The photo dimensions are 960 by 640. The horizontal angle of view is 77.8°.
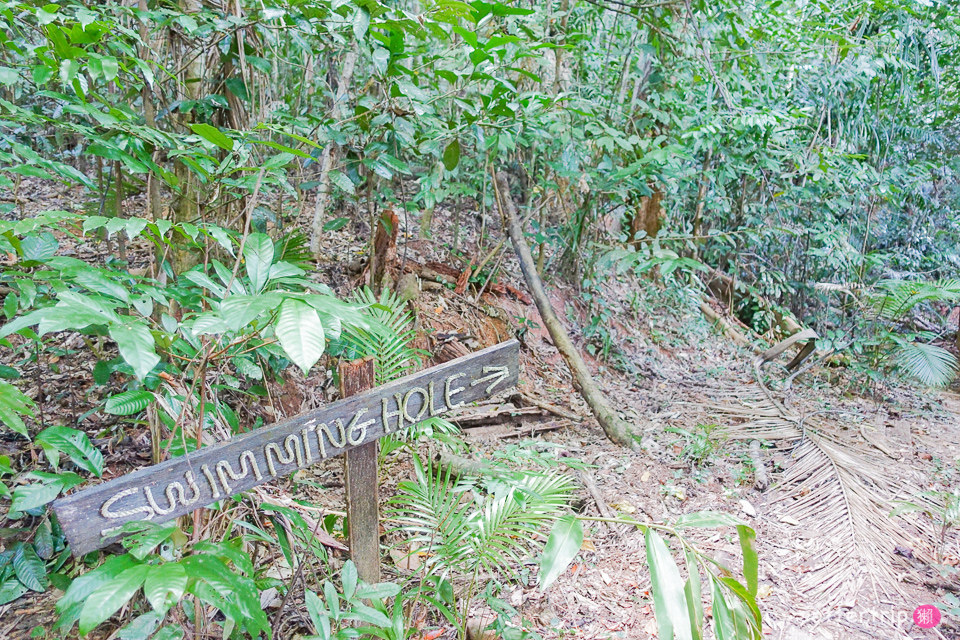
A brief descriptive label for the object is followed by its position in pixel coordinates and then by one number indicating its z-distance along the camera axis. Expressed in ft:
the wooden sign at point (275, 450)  4.27
